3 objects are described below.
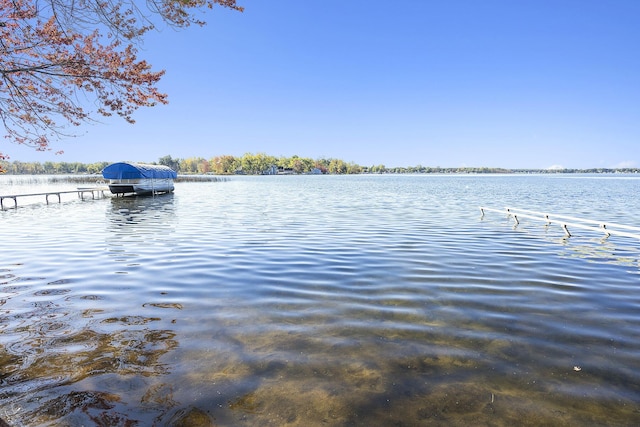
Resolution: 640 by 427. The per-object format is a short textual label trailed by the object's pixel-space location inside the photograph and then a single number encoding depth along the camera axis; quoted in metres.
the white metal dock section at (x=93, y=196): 29.63
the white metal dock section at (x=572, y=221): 12.62
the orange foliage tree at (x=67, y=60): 6.51
